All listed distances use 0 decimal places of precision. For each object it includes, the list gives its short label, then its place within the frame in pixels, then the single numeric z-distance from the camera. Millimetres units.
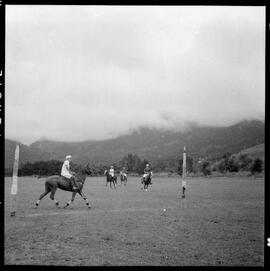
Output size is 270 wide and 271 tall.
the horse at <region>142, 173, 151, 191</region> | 28547
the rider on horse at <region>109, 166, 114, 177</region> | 33781
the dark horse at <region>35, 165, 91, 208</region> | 17281
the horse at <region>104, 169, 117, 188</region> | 33750
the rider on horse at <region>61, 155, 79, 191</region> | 17150
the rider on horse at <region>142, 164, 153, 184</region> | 28312
